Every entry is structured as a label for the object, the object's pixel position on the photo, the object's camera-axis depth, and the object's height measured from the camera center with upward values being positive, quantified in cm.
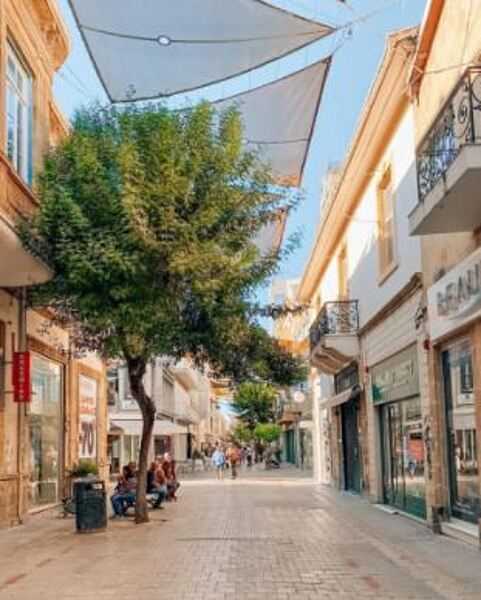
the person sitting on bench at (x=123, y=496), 1755 -128
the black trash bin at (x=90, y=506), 1459 -123
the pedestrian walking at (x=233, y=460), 3769 -132
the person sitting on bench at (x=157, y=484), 1933 -119
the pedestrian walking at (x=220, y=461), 3941 -140
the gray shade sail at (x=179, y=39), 1493 +707
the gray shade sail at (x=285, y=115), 1731 +673
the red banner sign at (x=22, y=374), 1617 +115
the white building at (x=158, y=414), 3981 +101
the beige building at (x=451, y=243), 1030 +261
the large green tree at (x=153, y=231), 1413 +336
